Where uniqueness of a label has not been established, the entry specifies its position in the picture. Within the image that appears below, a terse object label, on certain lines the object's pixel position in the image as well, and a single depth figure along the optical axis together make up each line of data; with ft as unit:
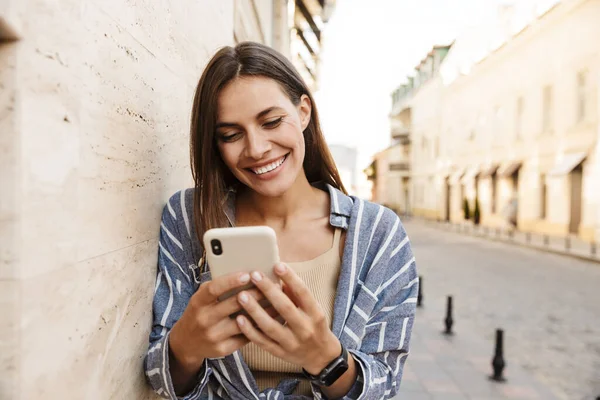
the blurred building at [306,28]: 39.83
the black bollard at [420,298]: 27.50
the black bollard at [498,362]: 16.44
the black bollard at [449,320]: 22.09
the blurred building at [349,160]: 217.77
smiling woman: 4.95
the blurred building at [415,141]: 120.98
